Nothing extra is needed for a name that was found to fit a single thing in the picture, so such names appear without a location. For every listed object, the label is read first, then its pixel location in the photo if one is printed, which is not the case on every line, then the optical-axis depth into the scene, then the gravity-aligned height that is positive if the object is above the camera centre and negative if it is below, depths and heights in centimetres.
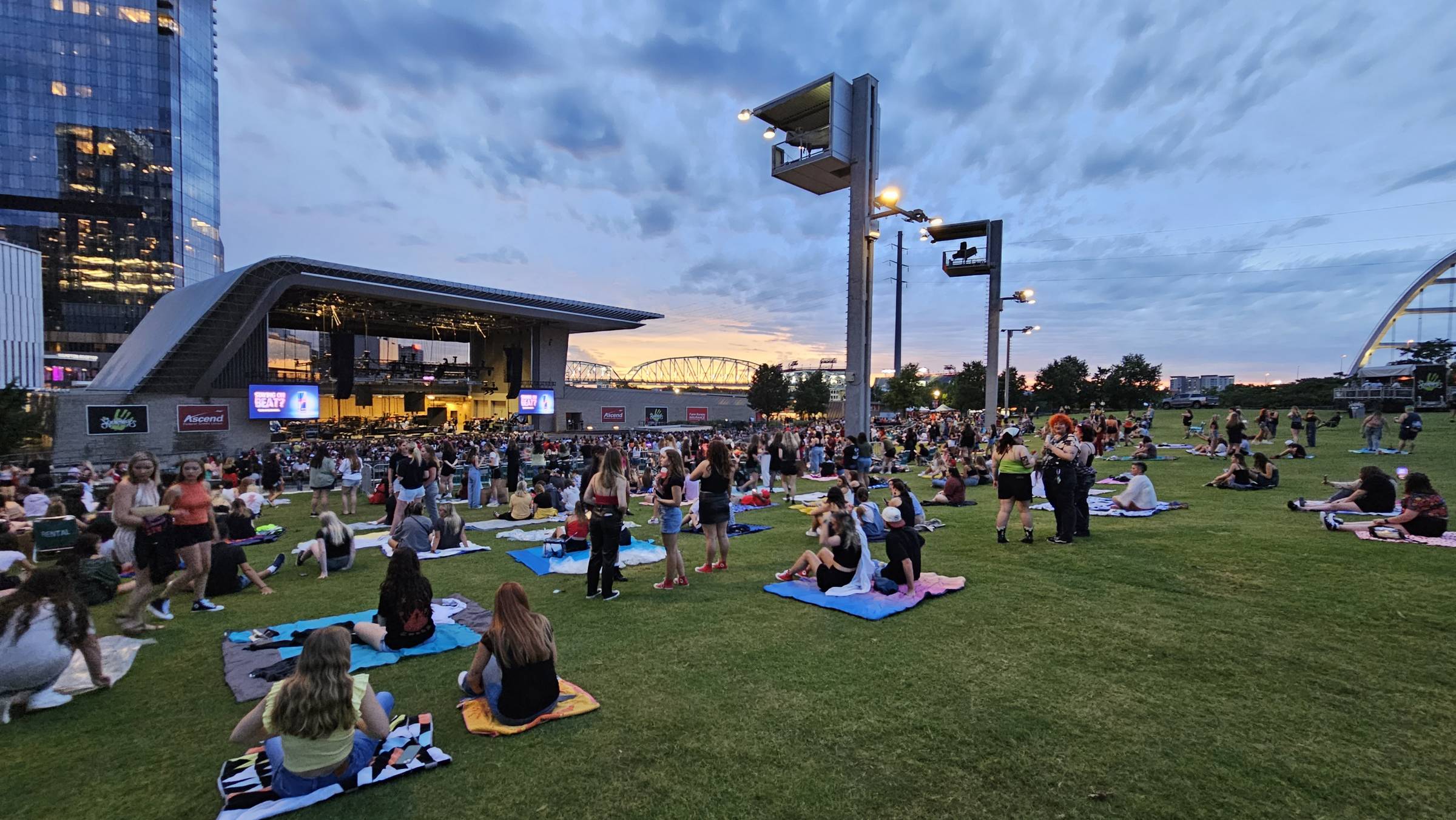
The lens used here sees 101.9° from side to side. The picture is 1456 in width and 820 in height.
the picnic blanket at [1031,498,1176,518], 986 -178
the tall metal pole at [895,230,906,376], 4797 +1232
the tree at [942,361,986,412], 5459 +175
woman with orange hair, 803 -100
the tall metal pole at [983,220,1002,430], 2500 +380
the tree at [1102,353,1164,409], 4769 +198
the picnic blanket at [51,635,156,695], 435 -217
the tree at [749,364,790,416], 7381 +145
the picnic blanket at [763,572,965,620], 566 -196
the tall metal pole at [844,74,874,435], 1599 +481
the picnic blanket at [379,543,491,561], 846 -227
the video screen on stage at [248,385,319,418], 3088 -19
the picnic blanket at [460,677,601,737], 369 -204
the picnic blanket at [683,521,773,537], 992 -216
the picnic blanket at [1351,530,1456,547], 678 -150
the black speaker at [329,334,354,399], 3556 +209
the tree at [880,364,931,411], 6125 +155
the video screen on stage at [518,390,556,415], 4666 -16
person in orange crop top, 567 -123
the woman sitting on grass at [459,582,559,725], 372 -169
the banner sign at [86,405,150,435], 2516 -105
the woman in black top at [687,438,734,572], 693 -106
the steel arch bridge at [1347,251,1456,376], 6259 +1095
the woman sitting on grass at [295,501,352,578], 764 -195
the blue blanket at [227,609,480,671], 484 -213
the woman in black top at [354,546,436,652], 501 -182
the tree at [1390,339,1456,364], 4777 +482
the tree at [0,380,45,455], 2027 -94
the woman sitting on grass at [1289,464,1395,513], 838 -122
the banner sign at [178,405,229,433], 2845 -107
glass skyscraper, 5841 +2462
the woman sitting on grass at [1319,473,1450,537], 699 -122
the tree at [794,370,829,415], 7888 +105
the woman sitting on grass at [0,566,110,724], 394 -167
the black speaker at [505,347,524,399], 4759 +238
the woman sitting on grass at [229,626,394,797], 298 -165
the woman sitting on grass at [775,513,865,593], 627 -160
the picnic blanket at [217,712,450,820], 298 -203
